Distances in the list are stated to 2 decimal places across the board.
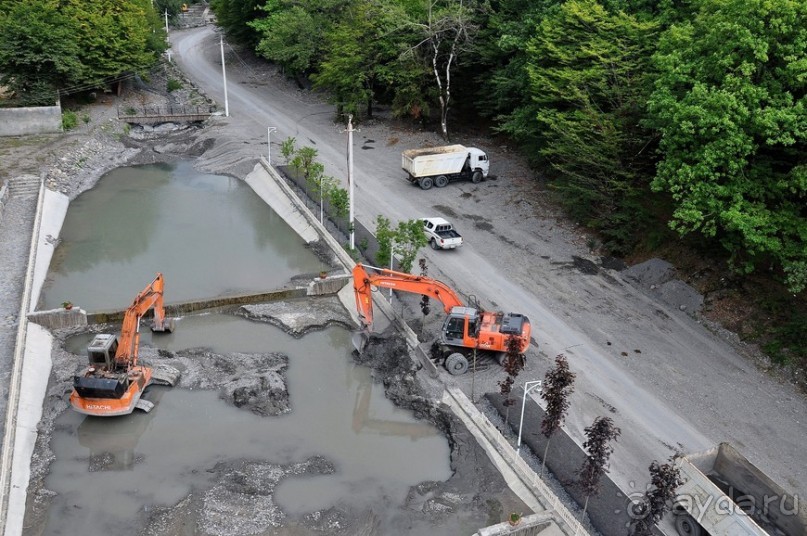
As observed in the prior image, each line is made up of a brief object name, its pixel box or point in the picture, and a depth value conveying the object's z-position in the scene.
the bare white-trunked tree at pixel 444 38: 42.38
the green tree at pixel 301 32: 52.38
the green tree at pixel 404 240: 26.20
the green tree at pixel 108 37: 48.94
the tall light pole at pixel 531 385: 21.12
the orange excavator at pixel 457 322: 22.34
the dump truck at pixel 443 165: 37.53
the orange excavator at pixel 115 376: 20.08
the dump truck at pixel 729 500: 14.72
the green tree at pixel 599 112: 29.67
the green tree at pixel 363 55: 46.12
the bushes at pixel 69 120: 45.47
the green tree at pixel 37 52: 45.19
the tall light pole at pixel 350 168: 28.45
